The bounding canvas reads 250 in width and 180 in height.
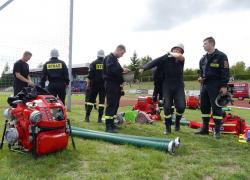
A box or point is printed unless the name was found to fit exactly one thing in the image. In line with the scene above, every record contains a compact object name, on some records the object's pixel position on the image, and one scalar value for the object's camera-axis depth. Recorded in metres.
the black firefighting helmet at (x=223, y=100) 7.18
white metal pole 13.06
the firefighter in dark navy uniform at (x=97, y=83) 9.38
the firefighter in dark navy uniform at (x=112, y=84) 7.54
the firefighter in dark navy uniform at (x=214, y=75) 7.07
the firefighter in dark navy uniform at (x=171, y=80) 7.60
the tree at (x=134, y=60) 85.81
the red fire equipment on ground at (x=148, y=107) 10.35
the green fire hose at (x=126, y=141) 5.43
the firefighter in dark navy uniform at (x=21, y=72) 8.93
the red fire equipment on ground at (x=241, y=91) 32.69
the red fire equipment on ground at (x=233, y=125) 7.70
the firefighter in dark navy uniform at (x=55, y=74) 8.35
